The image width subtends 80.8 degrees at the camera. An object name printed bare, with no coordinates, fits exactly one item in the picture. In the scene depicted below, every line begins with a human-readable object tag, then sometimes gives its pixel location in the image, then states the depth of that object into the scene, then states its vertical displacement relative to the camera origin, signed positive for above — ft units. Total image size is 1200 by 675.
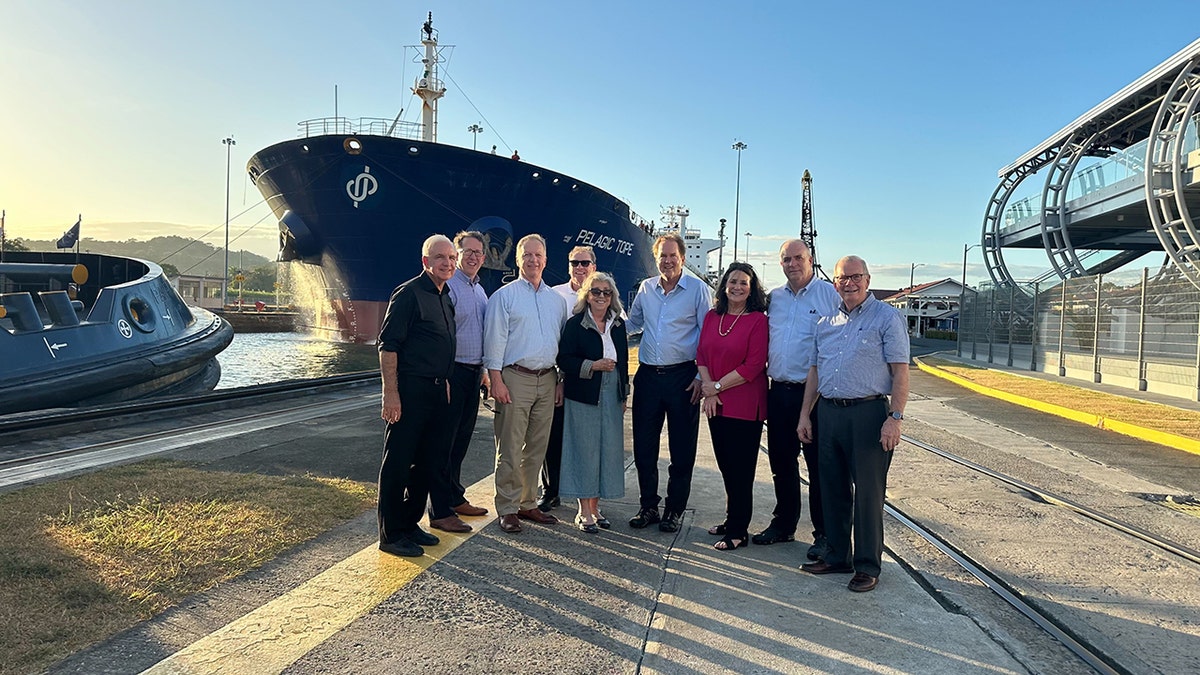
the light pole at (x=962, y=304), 83.20 +2.80
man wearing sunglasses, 15.14 -2.32
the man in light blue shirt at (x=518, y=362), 13.57 -0.86
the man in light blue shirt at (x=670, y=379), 13.76 -1.15
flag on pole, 41.68 +4.17
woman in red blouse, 12.92 -1.26
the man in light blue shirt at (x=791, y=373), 12.86 -0.91
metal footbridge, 64.80 +16.36
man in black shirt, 12.00 -1.31
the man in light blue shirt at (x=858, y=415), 11.03 -1.44
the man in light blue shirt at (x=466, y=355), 13.82 -0.76
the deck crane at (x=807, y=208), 261.03 +43.20
